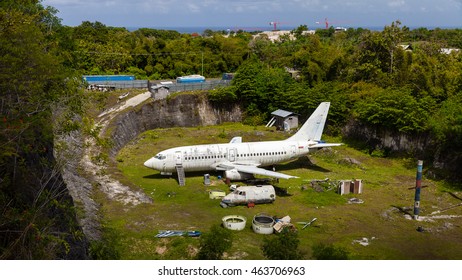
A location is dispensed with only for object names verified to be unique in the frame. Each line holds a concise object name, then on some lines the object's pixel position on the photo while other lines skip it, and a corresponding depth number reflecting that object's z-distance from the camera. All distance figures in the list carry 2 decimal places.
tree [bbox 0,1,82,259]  20.30
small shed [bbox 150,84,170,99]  66.69
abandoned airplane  41.81
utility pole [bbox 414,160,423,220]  34.00
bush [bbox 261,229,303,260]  20.00
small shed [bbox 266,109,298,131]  61.78
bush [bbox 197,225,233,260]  21.50
